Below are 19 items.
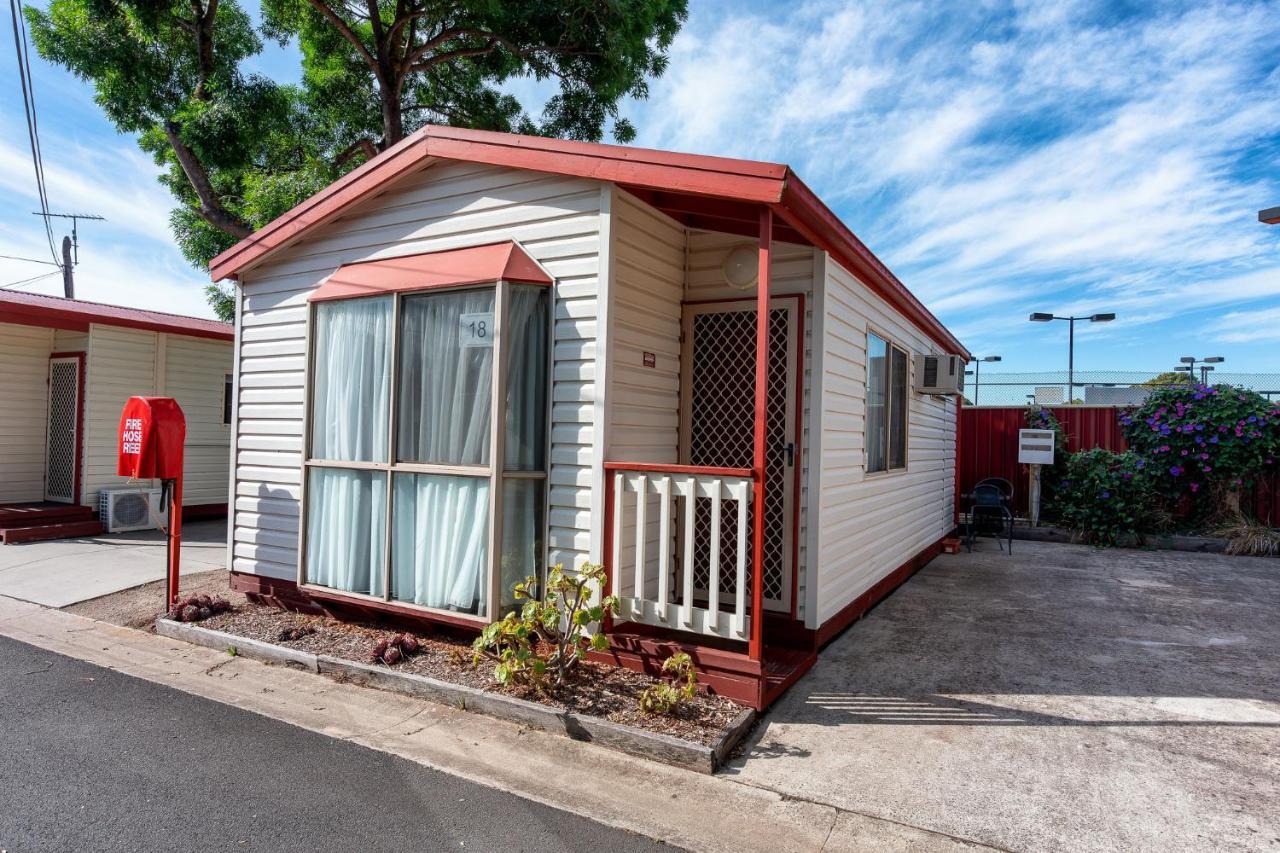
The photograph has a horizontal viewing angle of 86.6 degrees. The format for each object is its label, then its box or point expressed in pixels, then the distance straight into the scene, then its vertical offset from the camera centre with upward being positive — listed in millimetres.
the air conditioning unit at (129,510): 8500 -1118
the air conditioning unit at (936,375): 7016 +695
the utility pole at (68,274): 20719 +4551
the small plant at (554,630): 3453 -1036
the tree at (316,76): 8578 +5033
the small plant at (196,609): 4855 -1338
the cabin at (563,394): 3725 +255
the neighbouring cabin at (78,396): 8438 +351
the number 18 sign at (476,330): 4039 +609
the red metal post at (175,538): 5059 -855
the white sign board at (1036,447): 9461 -35
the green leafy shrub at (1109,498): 8969 -690
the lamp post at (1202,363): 9727 +2109
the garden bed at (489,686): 3049 -1366
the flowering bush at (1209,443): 8617 +69
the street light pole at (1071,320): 15969 +2999
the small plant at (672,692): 3207 -1232
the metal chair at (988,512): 9234 -962
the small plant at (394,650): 3996 -1324
